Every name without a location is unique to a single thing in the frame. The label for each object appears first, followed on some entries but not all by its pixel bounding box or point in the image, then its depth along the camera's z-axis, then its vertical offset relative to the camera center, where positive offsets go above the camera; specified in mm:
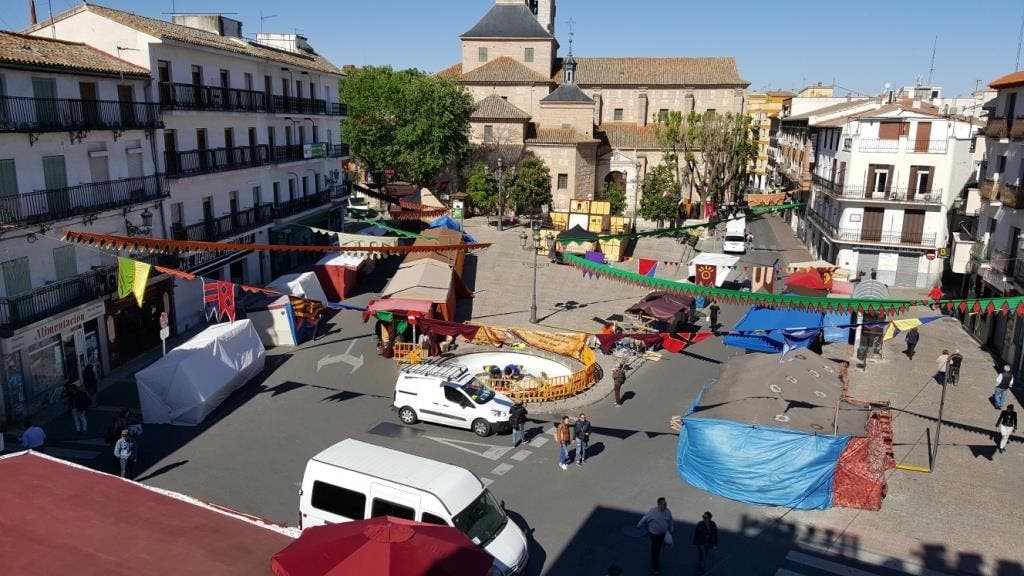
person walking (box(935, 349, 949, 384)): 22494 -7239
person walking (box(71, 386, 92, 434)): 18594 -7018
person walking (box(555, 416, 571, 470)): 17016 -7059
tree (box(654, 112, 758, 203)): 57781 -360
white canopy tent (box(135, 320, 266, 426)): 19281 -6652
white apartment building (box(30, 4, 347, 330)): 26328 +451
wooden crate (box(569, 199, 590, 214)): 52588 -4778
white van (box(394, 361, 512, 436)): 18953 -6904
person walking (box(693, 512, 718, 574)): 12930 -6970
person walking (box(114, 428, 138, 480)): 15945 -6993
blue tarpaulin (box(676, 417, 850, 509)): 15234 -6818
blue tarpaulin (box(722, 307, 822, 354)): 22438 -5690
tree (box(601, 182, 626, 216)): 55844 -4463
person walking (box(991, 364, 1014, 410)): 21141 -7029
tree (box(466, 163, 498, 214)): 54031 -3626
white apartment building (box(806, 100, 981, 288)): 36625 -2205
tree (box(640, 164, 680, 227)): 52969 -4205
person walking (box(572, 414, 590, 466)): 17328 -7025
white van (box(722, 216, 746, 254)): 45094 -5915
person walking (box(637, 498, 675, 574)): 12891 -6814
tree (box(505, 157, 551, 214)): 53781 -3435
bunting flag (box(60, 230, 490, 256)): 18234 -2851
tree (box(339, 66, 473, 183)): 51781 +1093
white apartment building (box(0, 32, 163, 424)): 19625 -1958
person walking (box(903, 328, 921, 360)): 27000 -7198
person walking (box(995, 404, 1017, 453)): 18375 -6975
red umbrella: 8258 -4860
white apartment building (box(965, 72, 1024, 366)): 25703 -2984
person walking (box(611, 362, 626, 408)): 21328 -6987
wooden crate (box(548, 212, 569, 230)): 50188 -5446
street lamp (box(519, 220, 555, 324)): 29830 -5924
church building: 60312 +4030
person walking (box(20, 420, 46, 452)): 16672 -6971
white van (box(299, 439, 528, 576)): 12133 -6116
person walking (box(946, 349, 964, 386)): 23203 -7161
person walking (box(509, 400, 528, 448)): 18484 -7160
